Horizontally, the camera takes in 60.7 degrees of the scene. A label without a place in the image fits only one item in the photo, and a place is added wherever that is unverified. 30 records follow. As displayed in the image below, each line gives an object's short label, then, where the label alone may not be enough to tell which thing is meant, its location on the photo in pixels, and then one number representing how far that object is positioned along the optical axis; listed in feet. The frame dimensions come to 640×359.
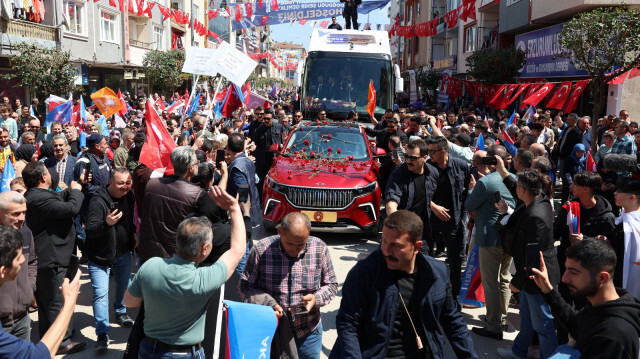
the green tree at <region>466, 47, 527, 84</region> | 73.31
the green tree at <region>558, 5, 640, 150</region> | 41.34
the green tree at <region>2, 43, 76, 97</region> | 60.39
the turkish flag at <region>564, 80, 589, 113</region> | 44.56
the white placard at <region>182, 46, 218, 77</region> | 31.60
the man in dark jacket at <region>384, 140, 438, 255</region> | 18.08
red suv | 27.68
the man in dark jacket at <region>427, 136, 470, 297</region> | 19.36
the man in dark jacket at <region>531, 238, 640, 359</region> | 8.49
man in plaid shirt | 12.04
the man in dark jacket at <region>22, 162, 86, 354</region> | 15.56
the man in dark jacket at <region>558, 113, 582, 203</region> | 34.96
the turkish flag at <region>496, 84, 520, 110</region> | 59.21
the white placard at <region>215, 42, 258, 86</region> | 31.58
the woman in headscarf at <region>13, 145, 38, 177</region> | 22.31
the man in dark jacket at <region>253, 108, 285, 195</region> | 37.01
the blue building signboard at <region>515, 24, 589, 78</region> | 64.80
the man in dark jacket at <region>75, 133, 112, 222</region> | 20.15
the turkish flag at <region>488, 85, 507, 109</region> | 61.41
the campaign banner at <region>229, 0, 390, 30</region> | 82.70
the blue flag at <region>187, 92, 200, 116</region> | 48.49
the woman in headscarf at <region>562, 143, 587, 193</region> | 33.09
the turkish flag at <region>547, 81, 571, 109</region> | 46.80
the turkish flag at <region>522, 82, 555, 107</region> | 49.20
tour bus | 47.85
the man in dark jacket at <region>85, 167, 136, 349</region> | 16.75
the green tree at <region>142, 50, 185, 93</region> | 104.01
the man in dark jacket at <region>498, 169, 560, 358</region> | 14.58
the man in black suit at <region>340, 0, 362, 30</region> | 72.69
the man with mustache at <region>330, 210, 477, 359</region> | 9.63
